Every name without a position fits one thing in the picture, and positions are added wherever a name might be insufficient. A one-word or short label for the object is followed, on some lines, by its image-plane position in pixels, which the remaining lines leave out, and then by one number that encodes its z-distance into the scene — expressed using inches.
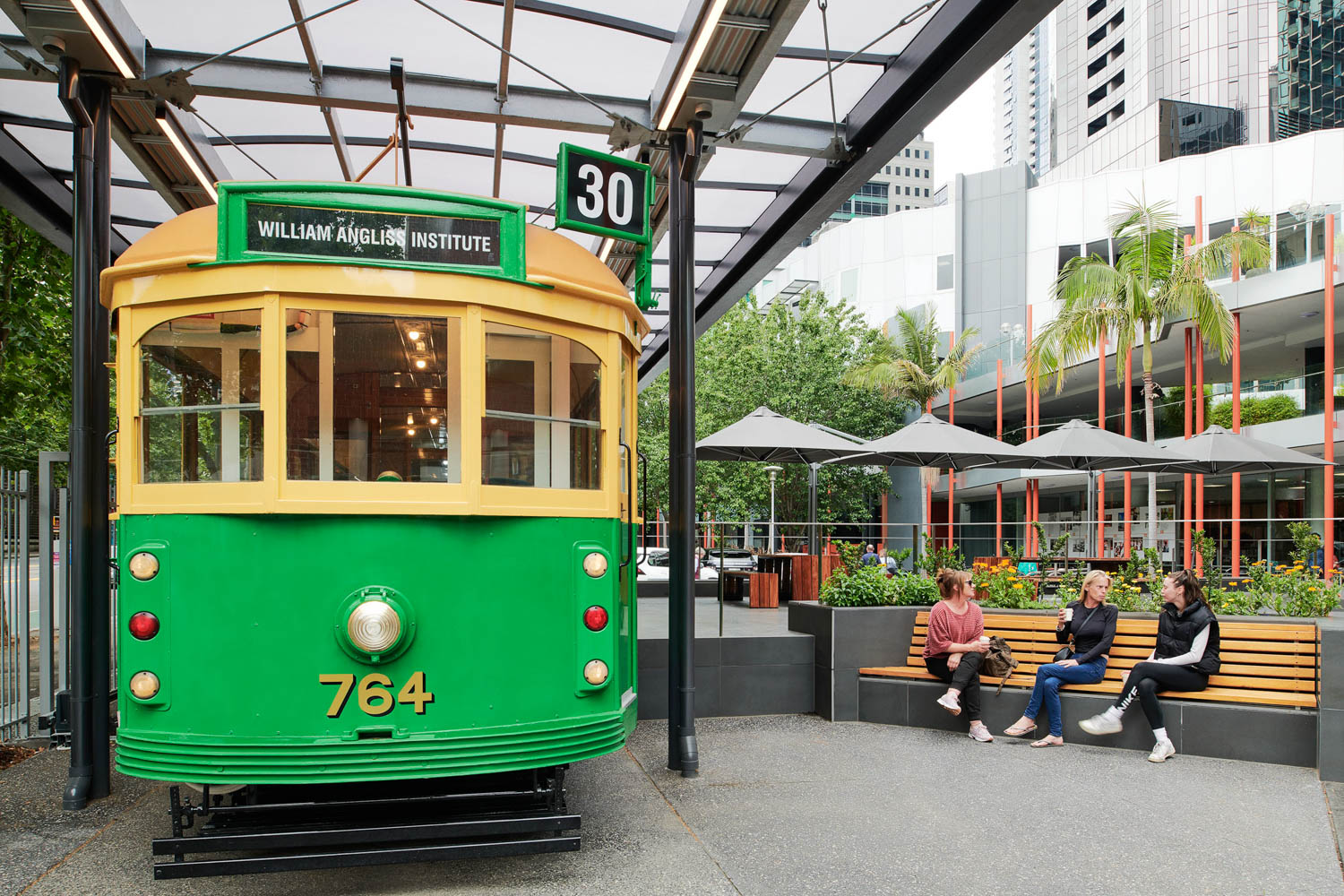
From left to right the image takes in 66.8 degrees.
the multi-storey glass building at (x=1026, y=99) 6250.0
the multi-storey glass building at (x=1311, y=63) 2428.6
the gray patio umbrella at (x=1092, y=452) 581.6
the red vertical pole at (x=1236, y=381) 776.3
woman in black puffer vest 292.8
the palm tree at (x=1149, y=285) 748.6
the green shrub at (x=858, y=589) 355.6
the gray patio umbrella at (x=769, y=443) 497.7
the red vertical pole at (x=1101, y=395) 773.0
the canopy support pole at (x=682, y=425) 281.9
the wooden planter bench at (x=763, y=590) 529.7
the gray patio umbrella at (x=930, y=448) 565.0
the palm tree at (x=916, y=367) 1191.6
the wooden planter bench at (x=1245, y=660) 292.0
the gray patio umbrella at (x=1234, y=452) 591.8
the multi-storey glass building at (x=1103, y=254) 844.6
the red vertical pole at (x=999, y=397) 1176.2
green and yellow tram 177.9
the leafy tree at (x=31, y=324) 437.4
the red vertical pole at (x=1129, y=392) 928.3
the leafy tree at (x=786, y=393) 1181.1
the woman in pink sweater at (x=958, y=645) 314.0
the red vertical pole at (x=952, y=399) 1278.3
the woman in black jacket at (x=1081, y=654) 307.1
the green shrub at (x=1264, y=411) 858.1
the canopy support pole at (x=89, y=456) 244.1
